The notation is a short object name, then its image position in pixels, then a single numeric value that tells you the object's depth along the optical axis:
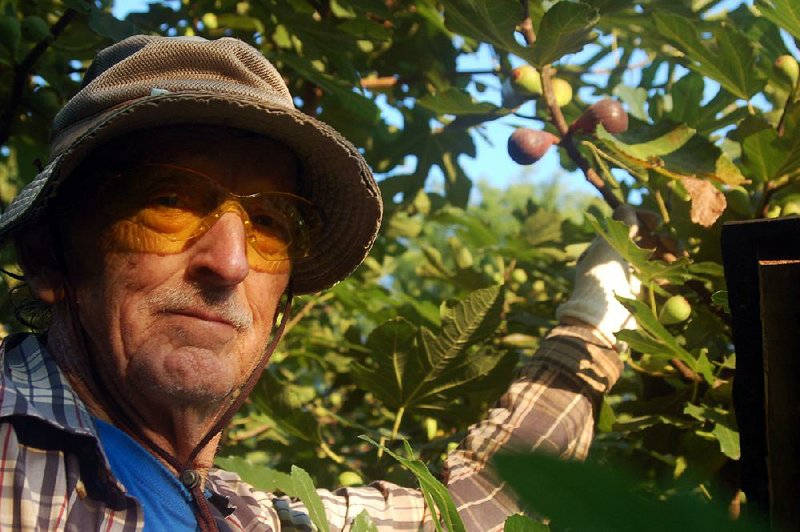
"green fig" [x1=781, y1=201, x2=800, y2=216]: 0.73
